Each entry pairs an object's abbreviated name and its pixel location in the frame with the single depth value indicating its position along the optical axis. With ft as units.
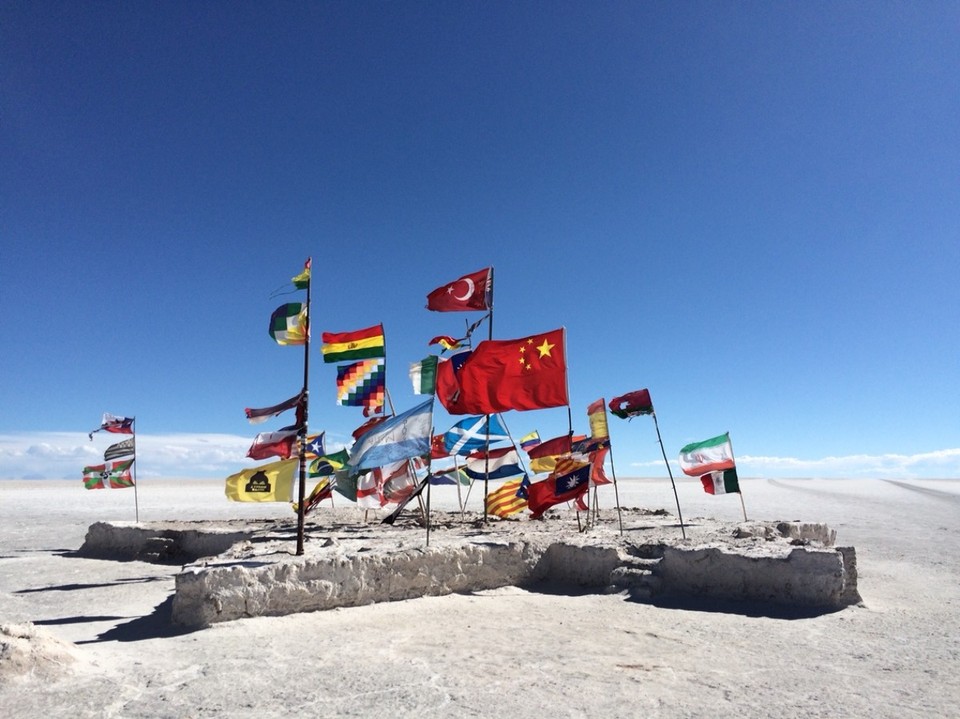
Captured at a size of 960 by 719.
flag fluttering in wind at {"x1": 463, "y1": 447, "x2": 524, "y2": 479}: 50.90
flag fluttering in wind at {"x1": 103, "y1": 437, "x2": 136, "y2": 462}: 55.77
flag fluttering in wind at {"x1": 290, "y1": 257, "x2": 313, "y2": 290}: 35.32
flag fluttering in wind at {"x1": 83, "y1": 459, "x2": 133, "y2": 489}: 55.16
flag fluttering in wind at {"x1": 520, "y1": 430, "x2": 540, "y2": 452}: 59.00
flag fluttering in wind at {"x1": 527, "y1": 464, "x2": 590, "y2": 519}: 41.01
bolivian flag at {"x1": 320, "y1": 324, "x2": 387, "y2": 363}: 43.93
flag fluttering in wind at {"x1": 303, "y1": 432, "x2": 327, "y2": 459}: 54.80
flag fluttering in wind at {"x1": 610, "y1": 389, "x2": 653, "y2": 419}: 43.55
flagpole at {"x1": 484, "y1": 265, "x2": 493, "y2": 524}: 48.11
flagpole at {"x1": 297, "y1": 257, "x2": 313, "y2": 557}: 31.78
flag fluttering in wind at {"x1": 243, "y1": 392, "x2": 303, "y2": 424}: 33.09
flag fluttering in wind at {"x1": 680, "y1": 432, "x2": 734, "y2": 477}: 46.32
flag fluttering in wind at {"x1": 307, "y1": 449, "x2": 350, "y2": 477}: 44.17
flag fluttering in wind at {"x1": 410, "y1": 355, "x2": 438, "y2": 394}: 48.14
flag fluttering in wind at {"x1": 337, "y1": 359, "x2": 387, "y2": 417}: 48.21
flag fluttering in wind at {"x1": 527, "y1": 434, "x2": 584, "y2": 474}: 51.08
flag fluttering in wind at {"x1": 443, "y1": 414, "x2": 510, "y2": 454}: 51.13
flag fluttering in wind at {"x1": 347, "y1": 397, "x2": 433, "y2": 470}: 34.88
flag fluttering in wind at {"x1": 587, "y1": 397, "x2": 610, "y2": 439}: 48.49
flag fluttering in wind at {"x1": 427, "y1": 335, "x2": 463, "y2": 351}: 47.34
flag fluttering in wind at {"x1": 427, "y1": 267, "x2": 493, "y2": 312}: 49.01
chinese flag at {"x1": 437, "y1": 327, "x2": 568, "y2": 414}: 39.37
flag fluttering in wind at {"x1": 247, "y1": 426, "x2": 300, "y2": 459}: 33.22
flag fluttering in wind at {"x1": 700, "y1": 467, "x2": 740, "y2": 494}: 45.32
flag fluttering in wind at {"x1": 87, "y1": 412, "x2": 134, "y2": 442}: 54.90
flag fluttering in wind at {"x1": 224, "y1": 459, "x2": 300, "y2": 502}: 31.71
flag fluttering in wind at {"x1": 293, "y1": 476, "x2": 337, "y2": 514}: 39.37
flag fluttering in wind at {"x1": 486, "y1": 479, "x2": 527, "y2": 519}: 47.24
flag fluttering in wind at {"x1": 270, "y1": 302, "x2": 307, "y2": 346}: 34.73
